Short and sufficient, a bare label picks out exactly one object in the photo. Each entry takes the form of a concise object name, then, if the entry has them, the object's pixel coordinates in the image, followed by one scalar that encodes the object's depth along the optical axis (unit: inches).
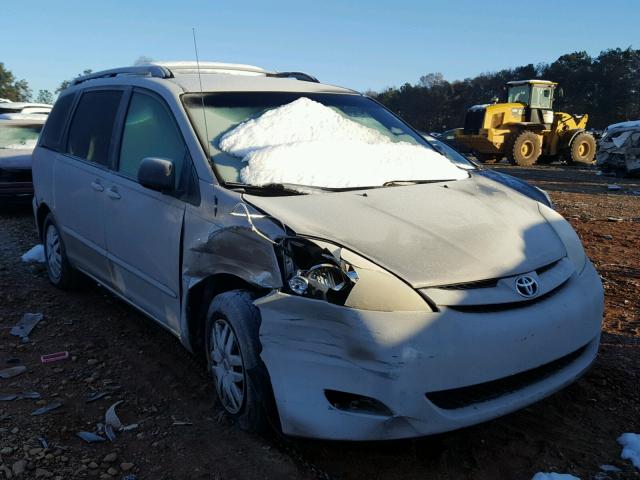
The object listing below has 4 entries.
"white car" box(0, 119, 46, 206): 336.8
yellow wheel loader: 825.5
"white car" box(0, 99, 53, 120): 373.7
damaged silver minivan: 87.2
